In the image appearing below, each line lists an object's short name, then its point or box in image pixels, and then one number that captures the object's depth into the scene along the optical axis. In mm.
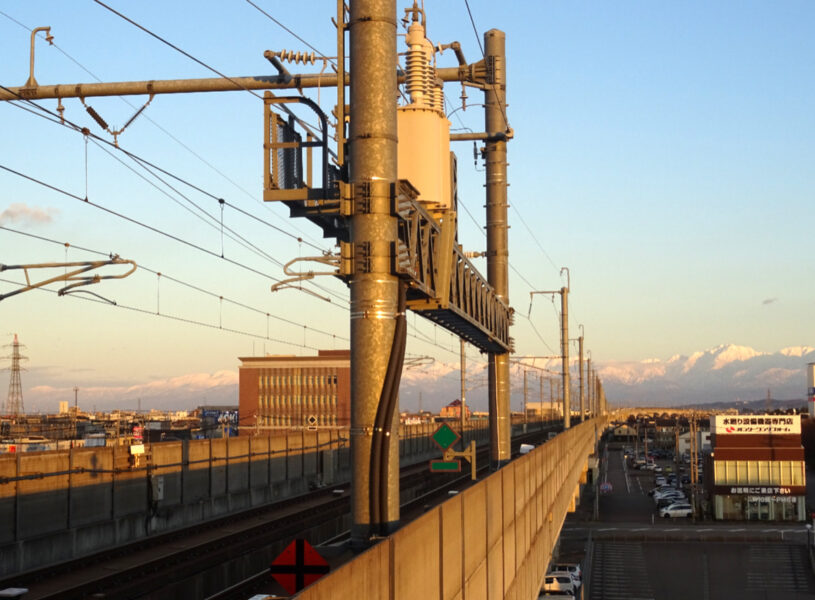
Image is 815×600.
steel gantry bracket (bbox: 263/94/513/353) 11047
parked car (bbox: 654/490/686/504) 107000
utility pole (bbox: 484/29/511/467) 27503
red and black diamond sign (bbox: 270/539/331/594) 9391
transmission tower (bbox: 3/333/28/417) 102019
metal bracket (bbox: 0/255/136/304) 26147
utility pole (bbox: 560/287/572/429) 64000
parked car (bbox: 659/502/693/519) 97250
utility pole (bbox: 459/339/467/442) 67525
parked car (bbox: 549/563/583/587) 64250
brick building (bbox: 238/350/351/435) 175125
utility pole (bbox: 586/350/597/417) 133362
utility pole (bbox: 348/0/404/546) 10938
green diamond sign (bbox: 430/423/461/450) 19500
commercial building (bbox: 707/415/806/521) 94250
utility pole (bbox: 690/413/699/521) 95250
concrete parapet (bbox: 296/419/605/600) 8195
